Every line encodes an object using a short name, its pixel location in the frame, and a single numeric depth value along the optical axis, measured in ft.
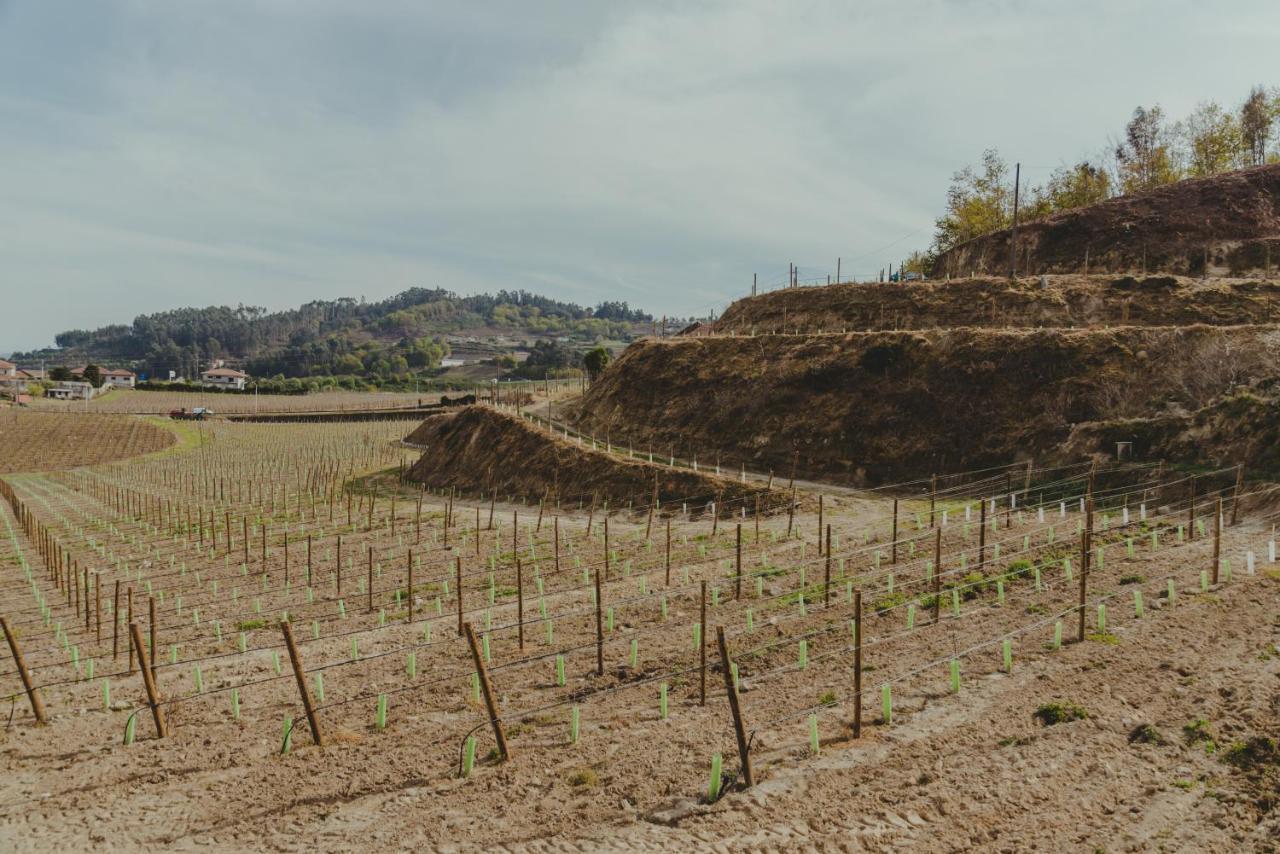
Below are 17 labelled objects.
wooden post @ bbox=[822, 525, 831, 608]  44.68
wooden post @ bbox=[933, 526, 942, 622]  41.16
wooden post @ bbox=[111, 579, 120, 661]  43.11
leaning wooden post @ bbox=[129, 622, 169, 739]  31.14
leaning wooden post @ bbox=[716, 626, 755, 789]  26.27
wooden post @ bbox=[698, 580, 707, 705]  33.40
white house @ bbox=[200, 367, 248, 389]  482.69
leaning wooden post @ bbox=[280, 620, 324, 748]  30.68
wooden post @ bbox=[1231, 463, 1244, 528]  54.44
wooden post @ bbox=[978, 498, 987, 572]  49.06
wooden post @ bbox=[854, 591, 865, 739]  29.86
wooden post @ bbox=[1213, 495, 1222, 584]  43.83
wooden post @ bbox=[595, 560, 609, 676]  37.55
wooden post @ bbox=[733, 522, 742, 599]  49.34
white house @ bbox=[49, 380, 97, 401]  339.77
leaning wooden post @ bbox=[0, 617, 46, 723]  34.06
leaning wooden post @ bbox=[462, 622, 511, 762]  28.78
